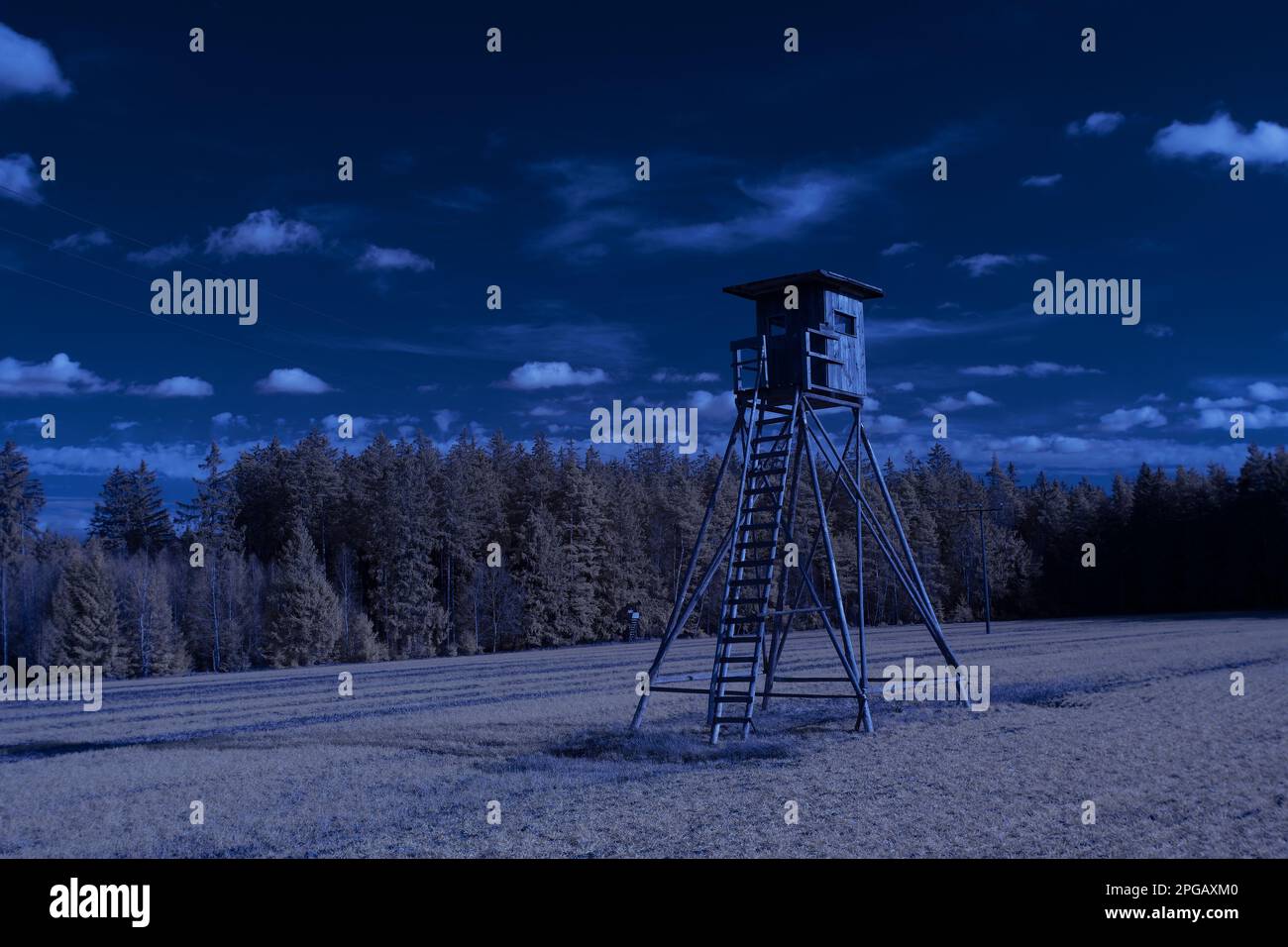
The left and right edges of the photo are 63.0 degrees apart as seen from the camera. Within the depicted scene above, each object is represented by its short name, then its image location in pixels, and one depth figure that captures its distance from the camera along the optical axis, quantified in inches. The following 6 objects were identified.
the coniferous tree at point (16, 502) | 3507.9
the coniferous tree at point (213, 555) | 2839.6
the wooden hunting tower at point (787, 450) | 864.3
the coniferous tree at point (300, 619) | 2824.8
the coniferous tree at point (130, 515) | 3752.5
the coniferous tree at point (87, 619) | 2488.9
